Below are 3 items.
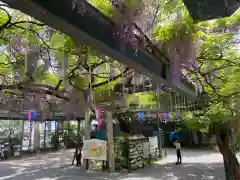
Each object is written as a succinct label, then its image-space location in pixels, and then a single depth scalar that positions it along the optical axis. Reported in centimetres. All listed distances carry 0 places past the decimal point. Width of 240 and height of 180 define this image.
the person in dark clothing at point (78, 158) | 735
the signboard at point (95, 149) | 660
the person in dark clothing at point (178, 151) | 764
